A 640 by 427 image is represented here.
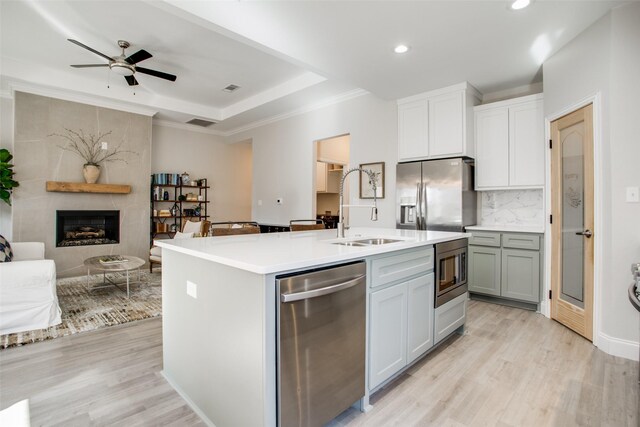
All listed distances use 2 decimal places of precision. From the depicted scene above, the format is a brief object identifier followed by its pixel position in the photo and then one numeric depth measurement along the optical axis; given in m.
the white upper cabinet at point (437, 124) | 3.92
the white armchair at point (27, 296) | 2.75
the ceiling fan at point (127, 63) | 3.61
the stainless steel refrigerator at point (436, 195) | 3.88
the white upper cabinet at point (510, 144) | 3.66
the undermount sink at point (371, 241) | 2.28
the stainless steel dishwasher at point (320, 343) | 1.34
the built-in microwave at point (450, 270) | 2.42
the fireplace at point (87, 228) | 5.15
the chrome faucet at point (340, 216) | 2.34
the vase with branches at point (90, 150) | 5.20
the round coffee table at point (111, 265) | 3.78
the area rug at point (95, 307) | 2.79
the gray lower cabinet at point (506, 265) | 3.46
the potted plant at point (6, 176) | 4.55
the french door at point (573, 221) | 2.73
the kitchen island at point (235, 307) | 1.31
